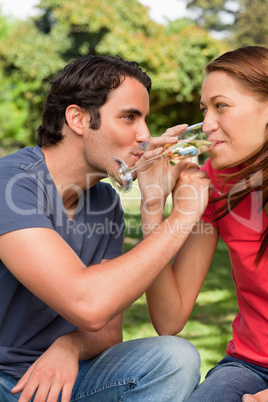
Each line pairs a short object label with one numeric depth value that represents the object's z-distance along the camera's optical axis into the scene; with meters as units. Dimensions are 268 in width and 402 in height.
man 2.20
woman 2.49
